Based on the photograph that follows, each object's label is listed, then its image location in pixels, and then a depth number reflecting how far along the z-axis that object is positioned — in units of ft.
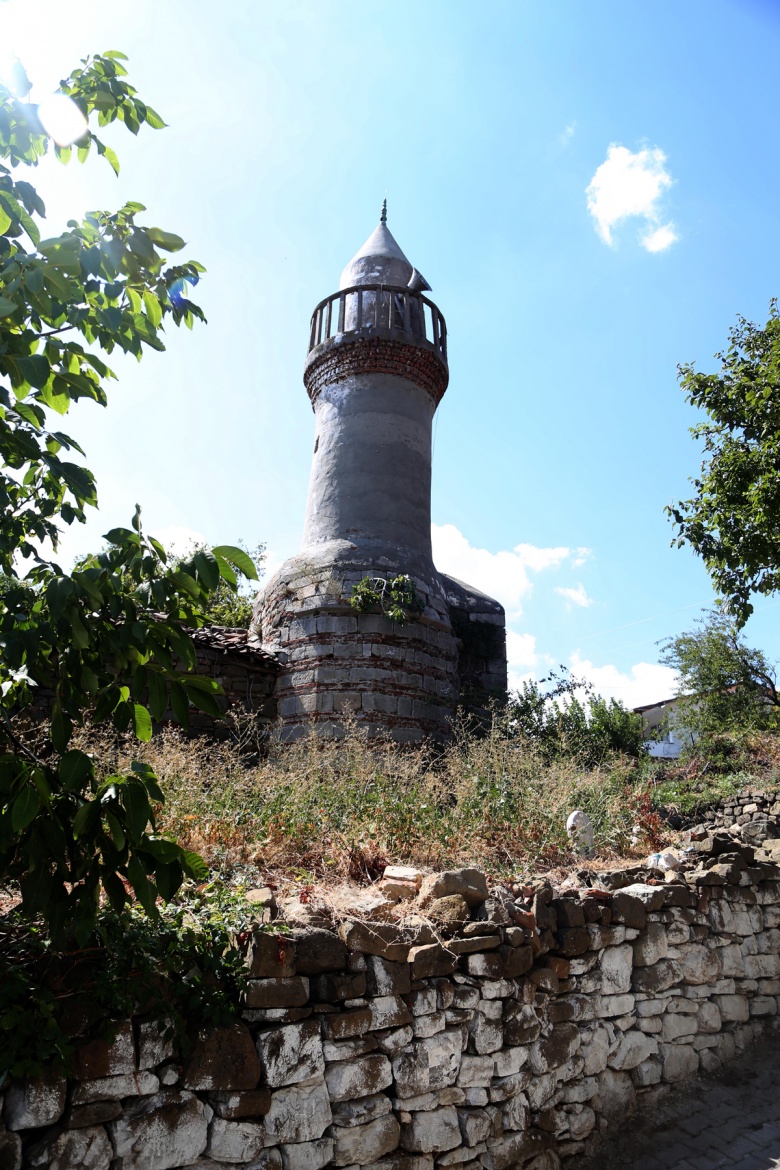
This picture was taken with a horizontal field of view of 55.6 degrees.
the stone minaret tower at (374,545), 32.68
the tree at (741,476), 32.40
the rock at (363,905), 12.87
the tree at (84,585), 7.73
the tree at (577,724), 33.24
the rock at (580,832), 19.96
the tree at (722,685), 48.93
